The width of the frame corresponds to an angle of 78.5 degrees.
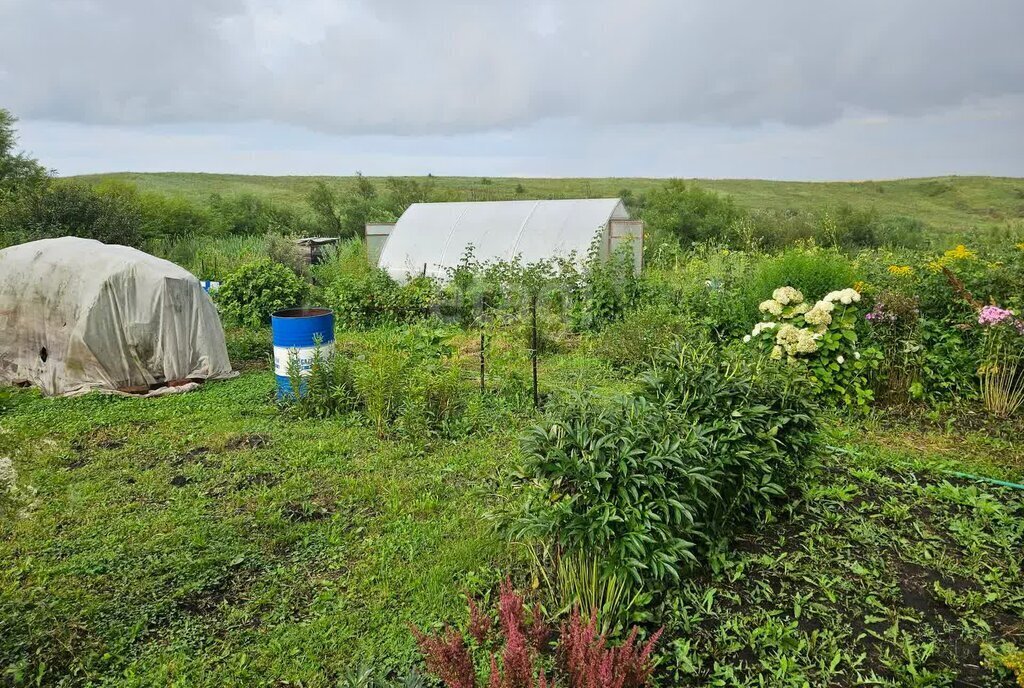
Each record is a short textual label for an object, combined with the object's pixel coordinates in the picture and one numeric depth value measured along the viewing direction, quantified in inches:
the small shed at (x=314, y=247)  602.5
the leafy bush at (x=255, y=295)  394.9
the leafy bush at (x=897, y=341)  230.4
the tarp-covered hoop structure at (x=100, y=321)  273.0
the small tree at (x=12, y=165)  769.6
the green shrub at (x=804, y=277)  272.8
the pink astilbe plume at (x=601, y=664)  76.0
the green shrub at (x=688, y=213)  850.8
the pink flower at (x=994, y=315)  211.0
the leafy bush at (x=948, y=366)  224.7
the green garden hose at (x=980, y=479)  163.4
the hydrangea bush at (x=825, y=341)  220.2
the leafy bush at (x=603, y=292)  352.5
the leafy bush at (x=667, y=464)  112.8
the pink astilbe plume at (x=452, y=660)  82.0
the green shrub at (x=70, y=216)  531.5
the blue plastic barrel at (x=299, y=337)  242.2
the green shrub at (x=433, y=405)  212.7
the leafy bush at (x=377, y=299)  400.8
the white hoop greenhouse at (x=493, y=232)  434.6
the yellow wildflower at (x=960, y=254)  254.9
